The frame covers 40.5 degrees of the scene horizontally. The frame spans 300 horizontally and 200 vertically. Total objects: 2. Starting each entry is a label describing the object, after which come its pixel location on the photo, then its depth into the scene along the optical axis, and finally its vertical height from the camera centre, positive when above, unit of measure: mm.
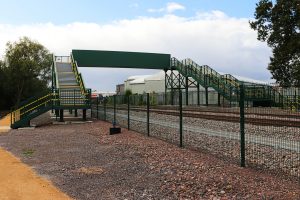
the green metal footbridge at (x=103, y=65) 26064 +2016
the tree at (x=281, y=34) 41712 +6825
